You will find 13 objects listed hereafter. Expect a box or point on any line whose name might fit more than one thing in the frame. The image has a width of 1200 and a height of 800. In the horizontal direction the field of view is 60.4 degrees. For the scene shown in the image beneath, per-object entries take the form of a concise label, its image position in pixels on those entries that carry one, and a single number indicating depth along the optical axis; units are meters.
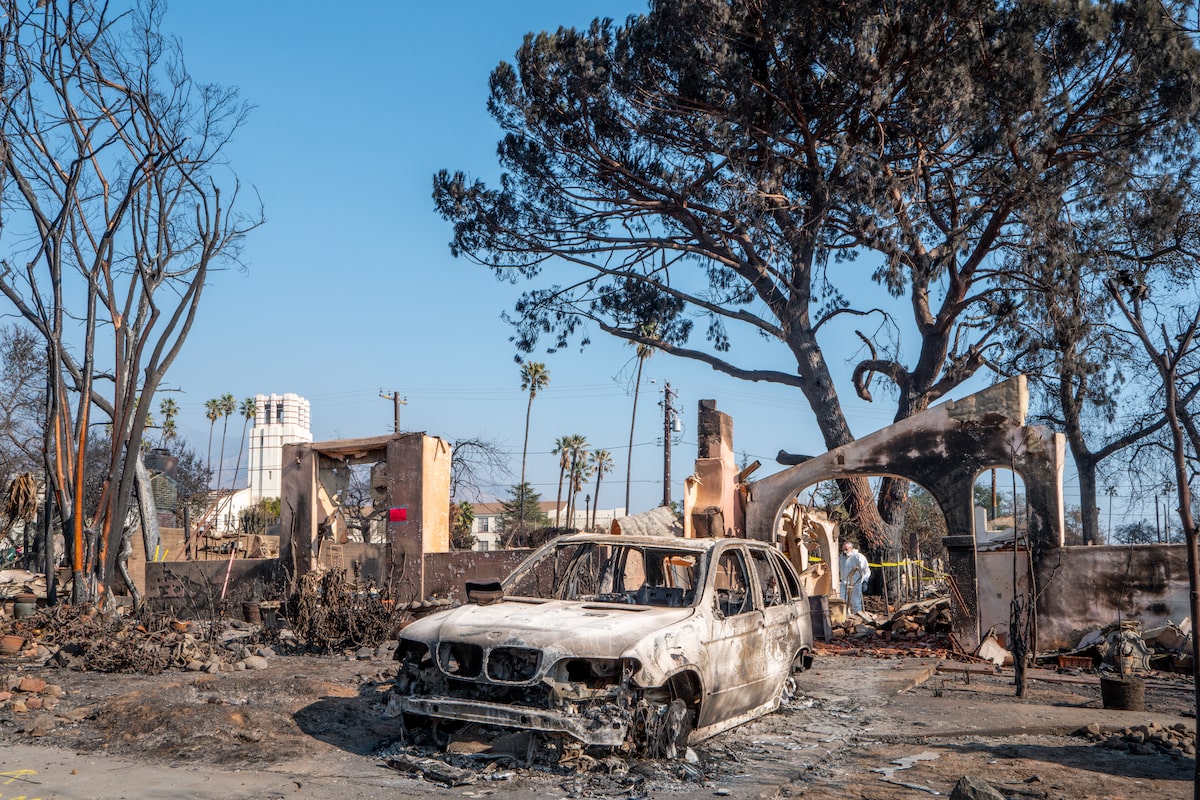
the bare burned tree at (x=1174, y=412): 5.19
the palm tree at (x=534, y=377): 53.09
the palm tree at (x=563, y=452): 59.94
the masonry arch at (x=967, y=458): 15.12
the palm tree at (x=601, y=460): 61.17
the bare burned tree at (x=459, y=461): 27.50
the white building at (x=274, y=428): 131.38
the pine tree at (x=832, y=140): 19.45
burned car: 6.25
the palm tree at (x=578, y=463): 60.12
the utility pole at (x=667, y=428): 51.84
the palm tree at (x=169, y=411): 63.28
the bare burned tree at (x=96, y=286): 14.14
